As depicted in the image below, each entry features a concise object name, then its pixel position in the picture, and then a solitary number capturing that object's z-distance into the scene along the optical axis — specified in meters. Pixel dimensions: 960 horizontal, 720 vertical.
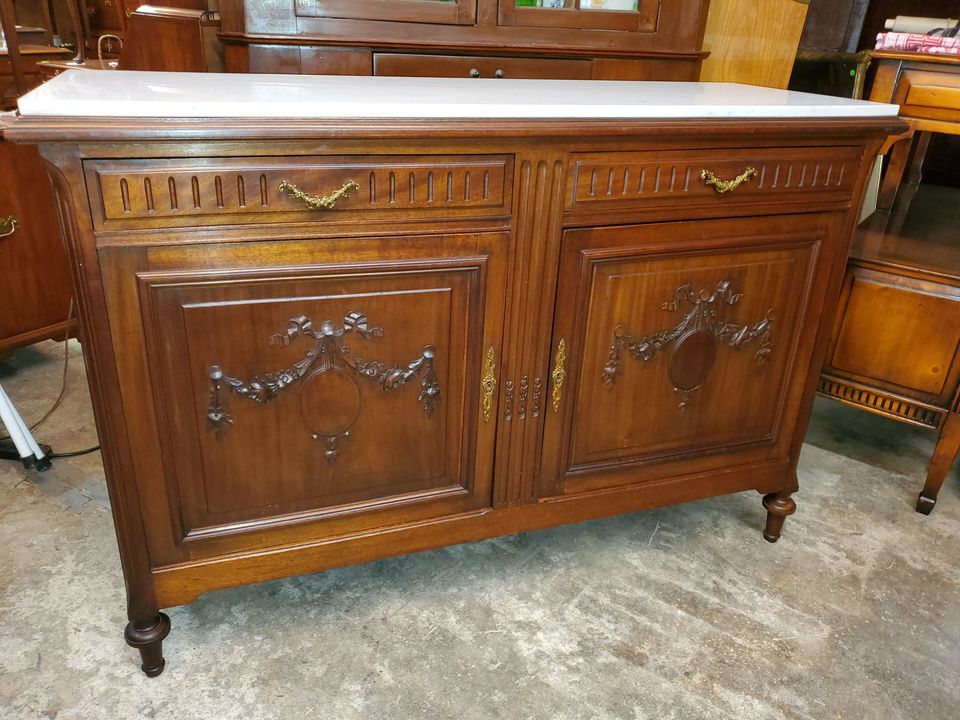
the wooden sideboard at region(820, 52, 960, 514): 1.83
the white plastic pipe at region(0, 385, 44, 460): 1.83
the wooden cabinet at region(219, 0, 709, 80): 1.94
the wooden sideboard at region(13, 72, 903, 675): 1.07
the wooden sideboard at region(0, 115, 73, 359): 2.10
